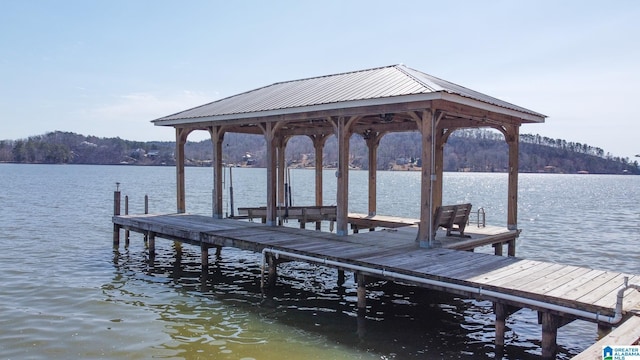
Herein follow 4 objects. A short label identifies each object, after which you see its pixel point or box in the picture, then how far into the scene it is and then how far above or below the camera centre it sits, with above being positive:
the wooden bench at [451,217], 10.88 -1.14
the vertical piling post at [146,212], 17.55 -1.76
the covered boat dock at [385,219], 7.48 -1.62
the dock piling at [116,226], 17.02 -2.07
